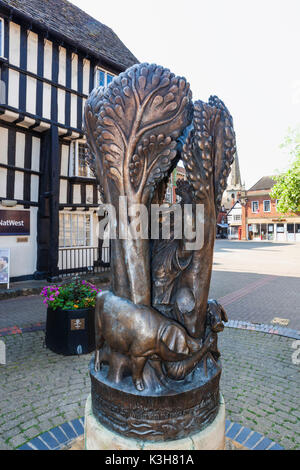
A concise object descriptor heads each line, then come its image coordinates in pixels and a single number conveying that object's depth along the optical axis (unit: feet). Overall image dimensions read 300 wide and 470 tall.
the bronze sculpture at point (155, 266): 7.22
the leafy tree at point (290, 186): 59.72
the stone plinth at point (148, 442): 7.13
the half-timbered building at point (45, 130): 31.27
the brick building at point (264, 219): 135.74
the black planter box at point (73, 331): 15.71
